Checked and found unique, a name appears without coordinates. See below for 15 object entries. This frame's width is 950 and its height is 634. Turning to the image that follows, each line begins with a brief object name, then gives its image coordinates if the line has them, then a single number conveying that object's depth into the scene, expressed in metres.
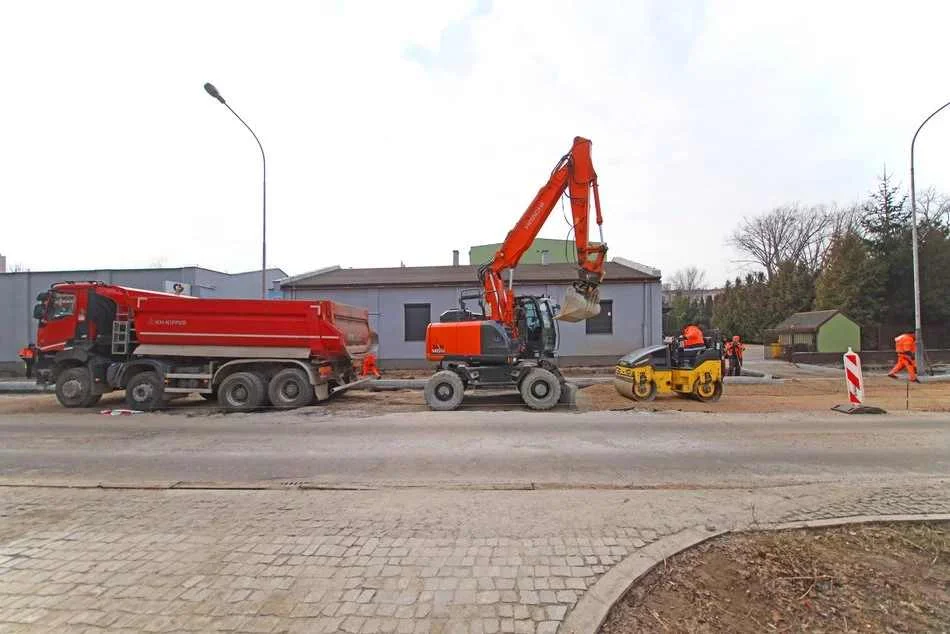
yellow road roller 12.26
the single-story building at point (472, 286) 20.95
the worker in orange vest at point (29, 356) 12.41
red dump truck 11.76
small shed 25.28
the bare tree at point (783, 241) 50.40
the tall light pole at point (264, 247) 17.09
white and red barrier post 10.15
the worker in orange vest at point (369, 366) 15.44
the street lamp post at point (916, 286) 17.34
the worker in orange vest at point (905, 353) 16.51
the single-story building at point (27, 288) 22.06
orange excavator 11.53
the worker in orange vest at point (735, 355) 17.61
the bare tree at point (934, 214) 28.23
